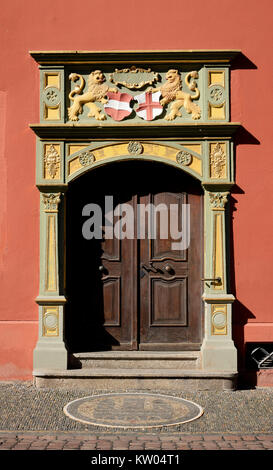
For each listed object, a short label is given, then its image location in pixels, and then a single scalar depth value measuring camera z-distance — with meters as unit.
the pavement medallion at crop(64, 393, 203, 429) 5.31
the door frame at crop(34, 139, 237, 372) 6.74
